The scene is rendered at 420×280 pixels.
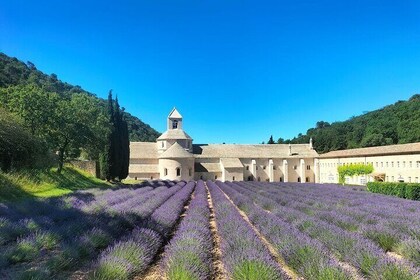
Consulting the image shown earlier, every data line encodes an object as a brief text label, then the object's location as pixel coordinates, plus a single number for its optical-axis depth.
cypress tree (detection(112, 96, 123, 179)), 33.44
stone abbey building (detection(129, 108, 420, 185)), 44.22
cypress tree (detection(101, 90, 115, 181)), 32.53
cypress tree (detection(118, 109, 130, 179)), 35.03
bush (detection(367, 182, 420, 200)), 19.92
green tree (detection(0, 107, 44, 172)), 15.77
